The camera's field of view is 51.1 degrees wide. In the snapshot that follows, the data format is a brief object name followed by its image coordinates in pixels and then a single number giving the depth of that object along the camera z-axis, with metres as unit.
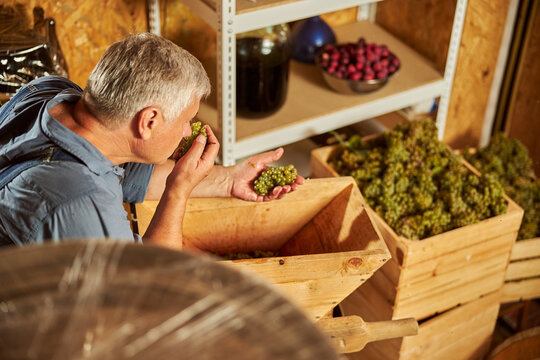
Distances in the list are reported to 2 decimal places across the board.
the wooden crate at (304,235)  1.35
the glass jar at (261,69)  2.06
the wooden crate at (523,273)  2.07
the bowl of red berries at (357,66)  2.29
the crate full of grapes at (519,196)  2.10
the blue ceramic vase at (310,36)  2.49
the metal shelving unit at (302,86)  1.80
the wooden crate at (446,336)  1.92
